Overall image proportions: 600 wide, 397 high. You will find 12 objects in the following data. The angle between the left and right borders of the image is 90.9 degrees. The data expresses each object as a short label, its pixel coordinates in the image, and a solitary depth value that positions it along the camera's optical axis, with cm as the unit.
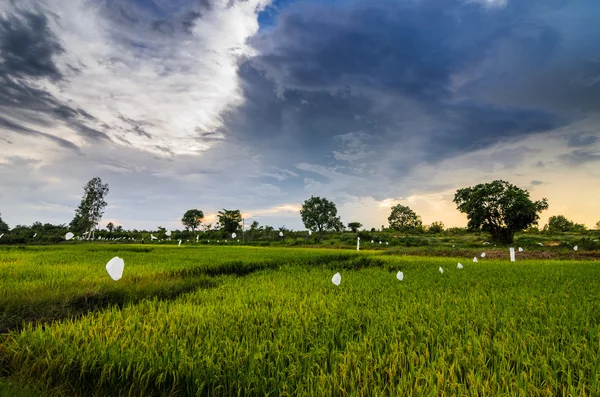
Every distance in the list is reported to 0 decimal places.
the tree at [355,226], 5999
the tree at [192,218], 7325
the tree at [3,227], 4341
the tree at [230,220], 5403
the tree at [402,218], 7519
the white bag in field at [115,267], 483
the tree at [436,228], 6108
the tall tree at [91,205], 4284
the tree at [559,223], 7087
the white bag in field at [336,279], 604
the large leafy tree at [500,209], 2864
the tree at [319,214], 6075
